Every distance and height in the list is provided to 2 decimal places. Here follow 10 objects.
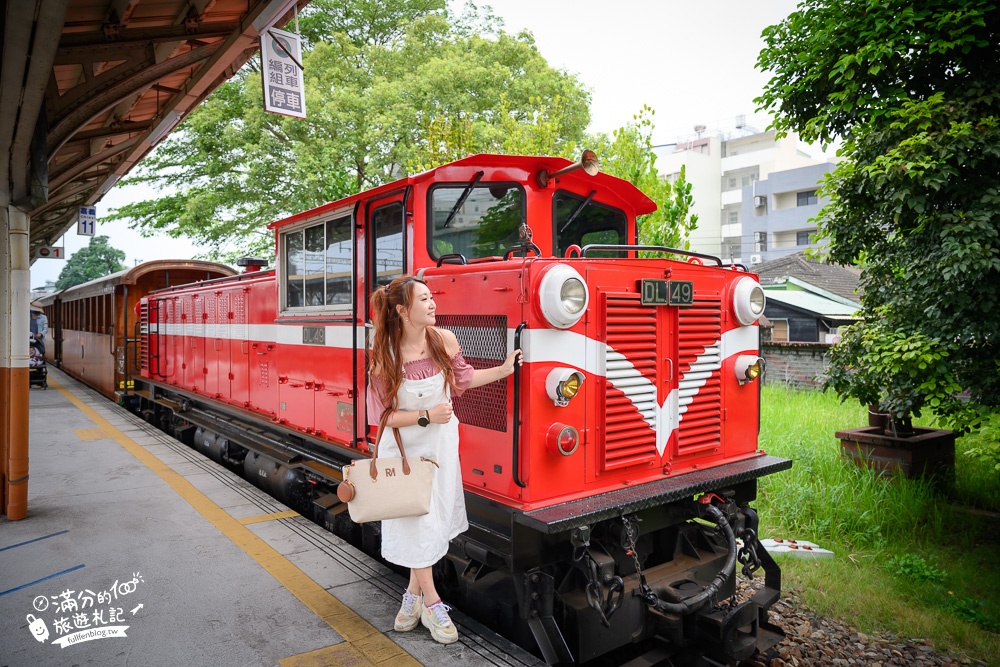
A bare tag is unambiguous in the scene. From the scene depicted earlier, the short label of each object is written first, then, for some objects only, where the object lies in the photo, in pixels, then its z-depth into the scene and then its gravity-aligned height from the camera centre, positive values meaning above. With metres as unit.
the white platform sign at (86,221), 12.83 +1.79
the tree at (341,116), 14.84 +4.67
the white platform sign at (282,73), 5.89 +2.28
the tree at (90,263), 61.31 +4.58
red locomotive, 3.30 -0.55
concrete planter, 7.59 -1.70
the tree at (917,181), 5.20 +1.15
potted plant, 5.54 -0.74
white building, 31.81 +6.75
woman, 3.27 -0.46
